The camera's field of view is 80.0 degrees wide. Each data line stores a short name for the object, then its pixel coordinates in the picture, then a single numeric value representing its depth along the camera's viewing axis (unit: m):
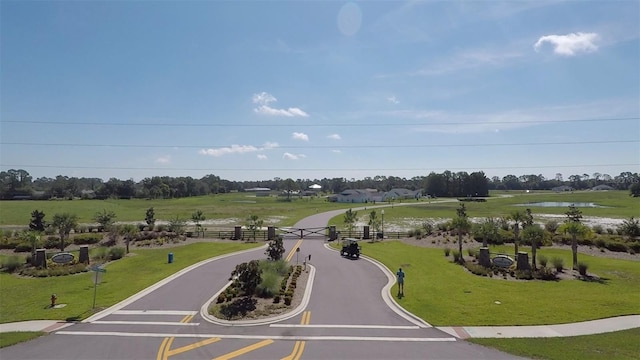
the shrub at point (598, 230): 46.29
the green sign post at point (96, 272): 21.66
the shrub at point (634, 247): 37.41
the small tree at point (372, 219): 50.72
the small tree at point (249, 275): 22.28
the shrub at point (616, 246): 37.97
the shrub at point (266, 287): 23.02
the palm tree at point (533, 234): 31.10
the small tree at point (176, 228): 49.98
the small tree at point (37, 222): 49.31
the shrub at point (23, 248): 41.44
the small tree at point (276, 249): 27.25
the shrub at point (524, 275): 28.45
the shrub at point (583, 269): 29.17
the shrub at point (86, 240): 45.53
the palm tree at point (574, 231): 31.09
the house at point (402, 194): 162.40
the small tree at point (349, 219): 48.97
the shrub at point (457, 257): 34.12
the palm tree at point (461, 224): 36.50
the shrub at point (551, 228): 46.28
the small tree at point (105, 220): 50.38
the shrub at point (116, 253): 37.69
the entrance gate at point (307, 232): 50.72
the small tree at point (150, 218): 51.51
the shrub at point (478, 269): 29.73
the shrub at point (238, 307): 19.97
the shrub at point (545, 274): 28.41
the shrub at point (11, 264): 33.75
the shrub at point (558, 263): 30.25
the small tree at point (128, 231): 44.62
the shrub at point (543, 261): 30.56
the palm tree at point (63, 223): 42.41
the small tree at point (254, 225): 49.95
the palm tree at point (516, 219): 34.76
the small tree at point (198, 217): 53.84
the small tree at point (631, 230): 43.02
